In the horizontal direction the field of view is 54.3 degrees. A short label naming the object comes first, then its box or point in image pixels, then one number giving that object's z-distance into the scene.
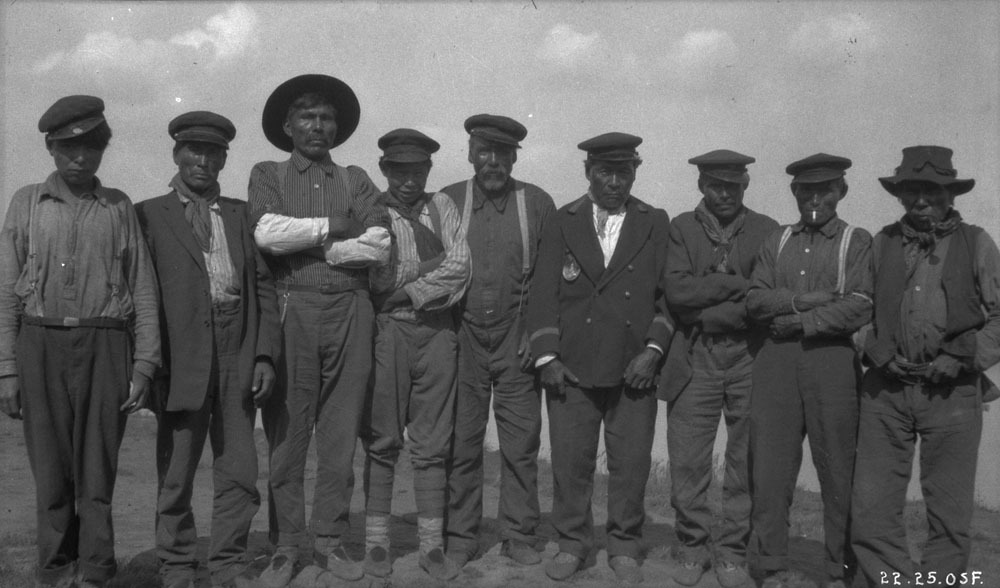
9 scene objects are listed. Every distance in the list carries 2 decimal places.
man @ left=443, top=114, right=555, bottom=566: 6.27
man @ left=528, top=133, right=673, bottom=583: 6.06
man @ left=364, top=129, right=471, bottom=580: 6.05
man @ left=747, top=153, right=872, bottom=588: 5.75
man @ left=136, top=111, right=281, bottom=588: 5.51
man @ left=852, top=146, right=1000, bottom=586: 5.50
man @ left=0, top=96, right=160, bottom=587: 5.27
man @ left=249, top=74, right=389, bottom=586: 5.82
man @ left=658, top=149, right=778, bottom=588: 6.00
